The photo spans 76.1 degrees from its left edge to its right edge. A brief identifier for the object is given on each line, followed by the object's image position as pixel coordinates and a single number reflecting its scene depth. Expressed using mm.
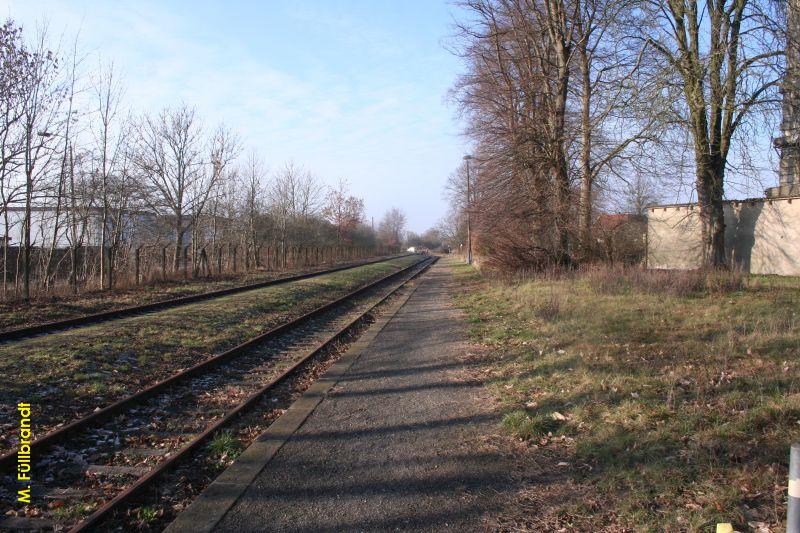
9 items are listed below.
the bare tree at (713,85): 11484
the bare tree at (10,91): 14531
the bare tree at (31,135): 15352
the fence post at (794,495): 2426
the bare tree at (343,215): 66562
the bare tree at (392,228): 136638
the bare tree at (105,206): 19950
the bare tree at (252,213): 37250
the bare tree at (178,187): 27984
